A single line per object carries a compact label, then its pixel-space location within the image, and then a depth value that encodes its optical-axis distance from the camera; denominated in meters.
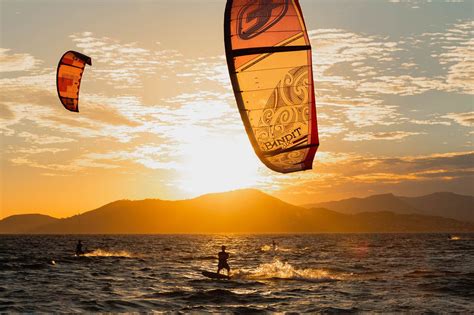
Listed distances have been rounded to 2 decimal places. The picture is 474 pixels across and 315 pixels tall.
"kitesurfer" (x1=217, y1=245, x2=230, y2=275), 28.40
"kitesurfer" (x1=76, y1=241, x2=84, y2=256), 51.62
